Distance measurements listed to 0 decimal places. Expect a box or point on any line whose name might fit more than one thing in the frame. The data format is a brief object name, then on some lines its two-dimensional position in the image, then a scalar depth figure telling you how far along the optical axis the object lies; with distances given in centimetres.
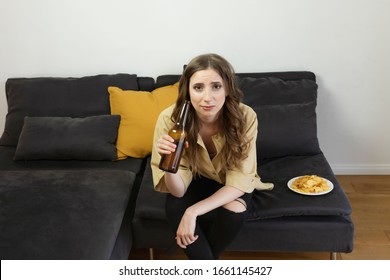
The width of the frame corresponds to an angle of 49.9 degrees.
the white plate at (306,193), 191
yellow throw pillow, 237
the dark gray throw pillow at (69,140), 235
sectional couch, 170
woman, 163
